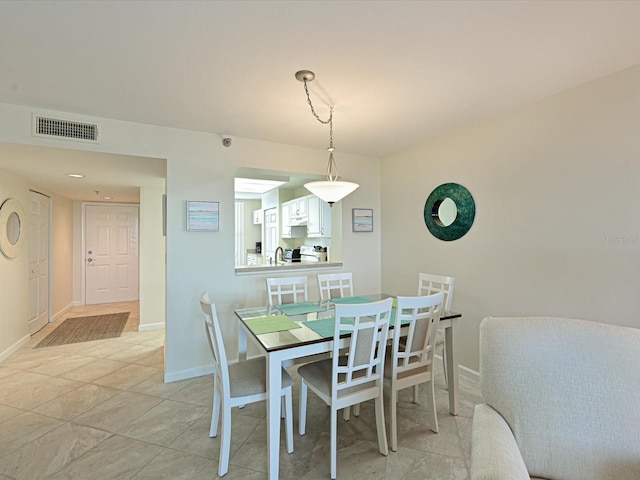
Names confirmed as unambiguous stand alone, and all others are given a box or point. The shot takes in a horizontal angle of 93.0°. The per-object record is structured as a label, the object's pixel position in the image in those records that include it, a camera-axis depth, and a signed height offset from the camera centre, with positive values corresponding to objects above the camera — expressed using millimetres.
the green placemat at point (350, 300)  2787 -514
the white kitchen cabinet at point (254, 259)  6798 -292
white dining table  1637 -611
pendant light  2324 +445
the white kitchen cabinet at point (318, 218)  4301 +412
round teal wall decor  2947 +324
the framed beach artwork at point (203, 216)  2992 +303
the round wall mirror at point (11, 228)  3359 +247
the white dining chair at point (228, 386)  1745 -853
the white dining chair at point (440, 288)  2525 -416
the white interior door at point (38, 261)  4180 -187
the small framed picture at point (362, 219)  3922 +338
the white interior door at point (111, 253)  6176 -123
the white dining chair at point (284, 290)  2807 -418
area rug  4016 -1204
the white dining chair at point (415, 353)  1901 -711
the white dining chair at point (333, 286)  3059 -422
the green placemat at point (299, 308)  2430 -525
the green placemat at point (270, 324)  1998 -545
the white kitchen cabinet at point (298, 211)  5008 +607
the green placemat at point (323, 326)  1919 -551
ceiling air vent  2443 +988
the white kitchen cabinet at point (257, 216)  6957 +690
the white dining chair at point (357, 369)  1706 -757
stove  4824 -137
